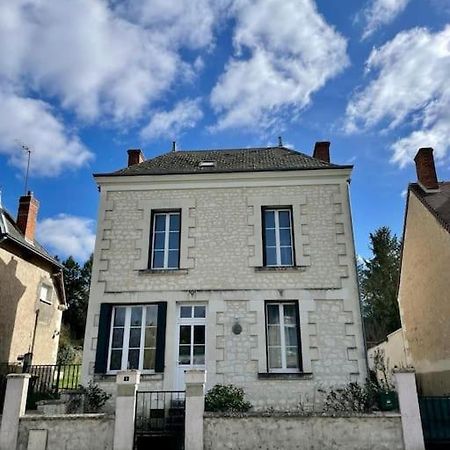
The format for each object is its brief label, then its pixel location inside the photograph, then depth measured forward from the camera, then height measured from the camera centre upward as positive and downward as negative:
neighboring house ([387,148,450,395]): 12.56 +3.42
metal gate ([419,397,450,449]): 7.91 -0.52
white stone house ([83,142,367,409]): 10.27 +2.61
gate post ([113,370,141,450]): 7.66 -0.31
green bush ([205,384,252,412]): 9.23 -0.18
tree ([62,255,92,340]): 34.38 +7.47
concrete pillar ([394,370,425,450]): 7.50 -0.30
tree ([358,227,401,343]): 26.23 +6.30
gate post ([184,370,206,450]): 7.59 -0.30
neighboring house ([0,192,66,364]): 13.06 +3.11
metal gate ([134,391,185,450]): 8.08 -0.63
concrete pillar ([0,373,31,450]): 7.83 -0.29
